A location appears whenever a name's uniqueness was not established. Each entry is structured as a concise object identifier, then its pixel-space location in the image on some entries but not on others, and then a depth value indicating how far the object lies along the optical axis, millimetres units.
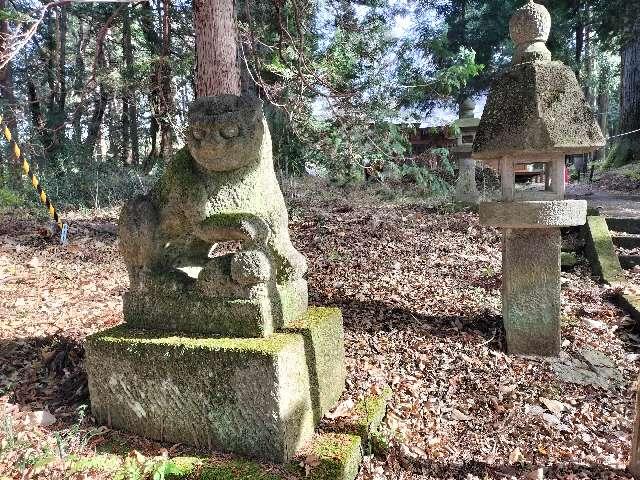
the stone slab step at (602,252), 5133
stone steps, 5613
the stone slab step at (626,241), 5980
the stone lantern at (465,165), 8742
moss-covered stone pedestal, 2211
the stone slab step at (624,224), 6354
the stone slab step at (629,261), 5586
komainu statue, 2355
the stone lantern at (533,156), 3387
